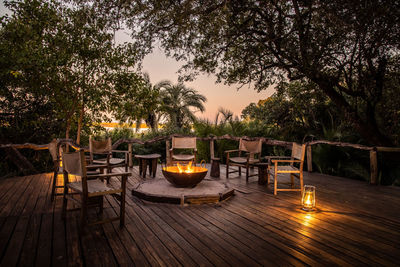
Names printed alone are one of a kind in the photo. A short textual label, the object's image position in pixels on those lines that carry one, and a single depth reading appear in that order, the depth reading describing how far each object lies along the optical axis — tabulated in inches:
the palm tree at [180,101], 615.5
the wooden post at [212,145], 277.4
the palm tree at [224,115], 341.1
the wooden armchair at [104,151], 184.9
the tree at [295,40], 176.7
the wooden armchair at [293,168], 157.3
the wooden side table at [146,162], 214.5
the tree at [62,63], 218.1
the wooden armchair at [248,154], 197.9
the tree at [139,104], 287.6
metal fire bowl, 150.2
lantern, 131.3
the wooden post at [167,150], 261.9
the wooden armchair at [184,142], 239.0
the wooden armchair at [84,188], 97.6
